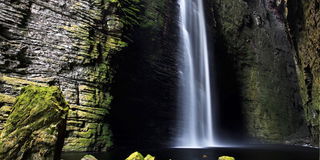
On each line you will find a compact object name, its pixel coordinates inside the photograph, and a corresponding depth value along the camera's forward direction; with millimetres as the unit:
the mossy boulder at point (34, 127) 5254
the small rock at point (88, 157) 7986
